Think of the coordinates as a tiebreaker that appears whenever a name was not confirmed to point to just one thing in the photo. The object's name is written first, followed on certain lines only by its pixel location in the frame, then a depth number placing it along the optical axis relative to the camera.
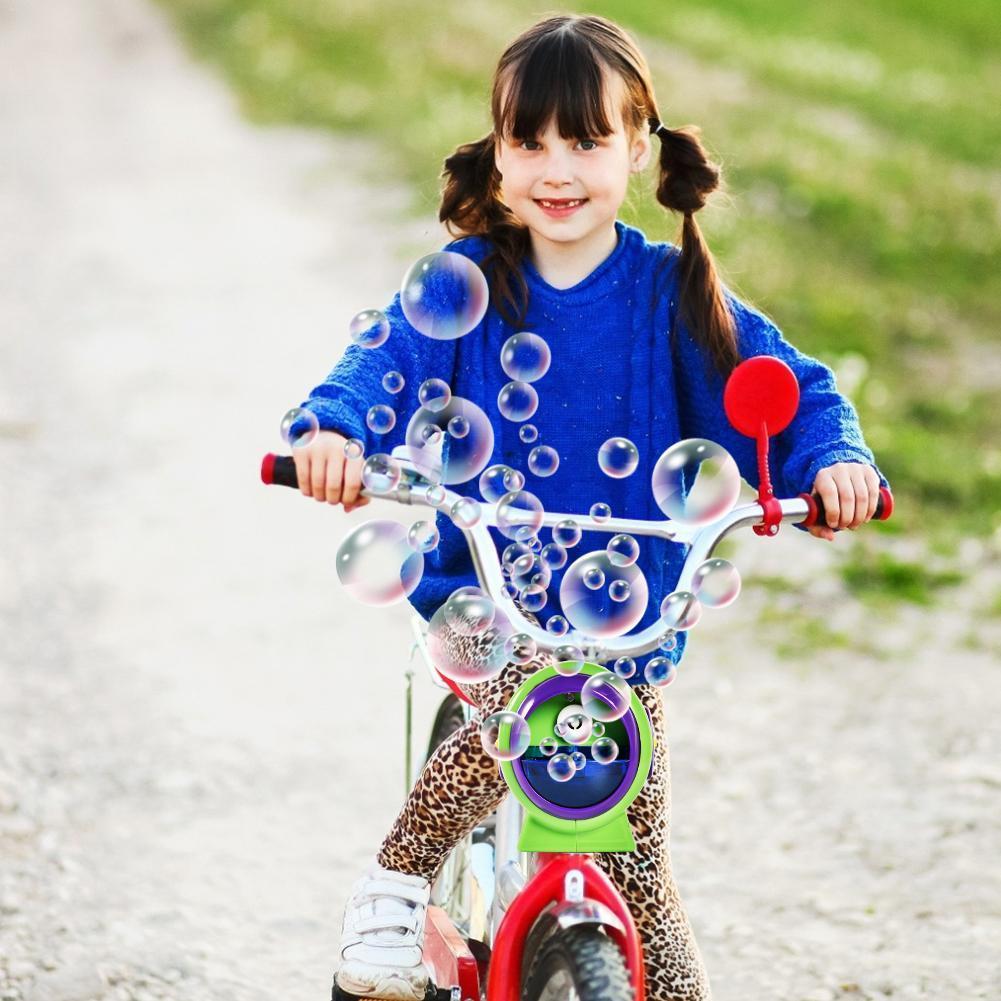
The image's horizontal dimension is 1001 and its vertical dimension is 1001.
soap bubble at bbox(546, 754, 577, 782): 4.38
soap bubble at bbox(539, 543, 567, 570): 4.80
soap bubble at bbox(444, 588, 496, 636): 4.39
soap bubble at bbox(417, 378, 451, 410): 4.91
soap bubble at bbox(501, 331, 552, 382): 5.01
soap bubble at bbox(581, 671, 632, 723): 4.33
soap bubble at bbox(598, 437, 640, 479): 4.84
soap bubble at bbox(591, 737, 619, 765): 4.41
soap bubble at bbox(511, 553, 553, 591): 4.61
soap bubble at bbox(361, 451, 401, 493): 4.37
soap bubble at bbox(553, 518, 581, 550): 4.60
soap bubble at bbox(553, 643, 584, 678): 4.38
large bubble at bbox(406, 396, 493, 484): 4.80
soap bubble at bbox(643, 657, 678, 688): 4.55
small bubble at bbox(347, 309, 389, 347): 5.07
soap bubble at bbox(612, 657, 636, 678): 4.54
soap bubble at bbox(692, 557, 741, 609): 4.46
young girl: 4.94
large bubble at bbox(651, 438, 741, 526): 4.59
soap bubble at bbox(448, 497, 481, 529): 4.37
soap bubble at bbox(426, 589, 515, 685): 4.44
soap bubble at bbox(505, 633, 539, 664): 4.40
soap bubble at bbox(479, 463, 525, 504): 4.70
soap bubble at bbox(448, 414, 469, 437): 4.80
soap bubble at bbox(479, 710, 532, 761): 4.35
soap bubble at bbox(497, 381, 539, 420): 4.99
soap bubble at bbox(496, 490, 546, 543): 4.48
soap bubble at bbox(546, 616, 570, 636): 4.64
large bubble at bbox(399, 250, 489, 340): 5.00
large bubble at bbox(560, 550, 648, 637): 4.43
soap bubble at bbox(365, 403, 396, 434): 4.84
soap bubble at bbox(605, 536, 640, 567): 4.55
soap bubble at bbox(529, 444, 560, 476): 4.94
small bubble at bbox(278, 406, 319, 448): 4.52
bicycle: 4.37
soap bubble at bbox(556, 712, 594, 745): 4.38
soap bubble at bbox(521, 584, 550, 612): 4.92
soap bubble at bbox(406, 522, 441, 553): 4.59
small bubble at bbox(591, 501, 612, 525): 4.50
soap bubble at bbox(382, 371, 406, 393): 5.11
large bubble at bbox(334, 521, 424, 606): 4.50
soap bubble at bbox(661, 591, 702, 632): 4.35
